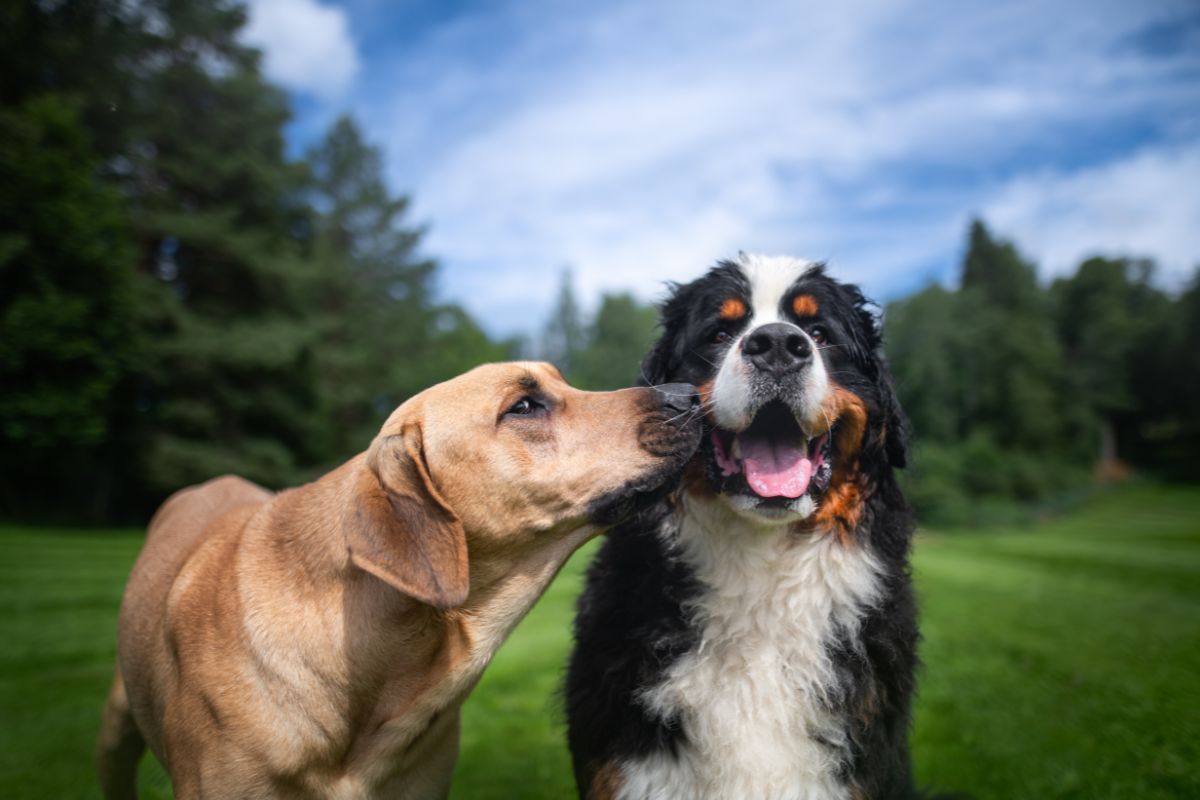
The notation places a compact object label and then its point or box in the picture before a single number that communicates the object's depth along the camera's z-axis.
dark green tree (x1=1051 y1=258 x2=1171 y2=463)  51.22
